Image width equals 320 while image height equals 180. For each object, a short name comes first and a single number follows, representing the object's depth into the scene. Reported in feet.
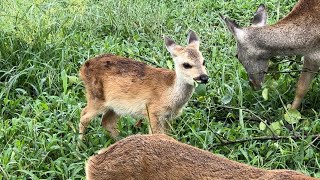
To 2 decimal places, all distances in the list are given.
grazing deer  17.05
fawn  15.35
